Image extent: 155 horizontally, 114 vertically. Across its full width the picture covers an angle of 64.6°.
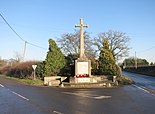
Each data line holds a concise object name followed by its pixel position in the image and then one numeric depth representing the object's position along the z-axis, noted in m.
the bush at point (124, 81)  13.77
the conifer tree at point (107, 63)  14.74
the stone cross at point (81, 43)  13.41
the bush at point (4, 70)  26.36
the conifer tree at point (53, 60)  15.21
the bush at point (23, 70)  18.00
